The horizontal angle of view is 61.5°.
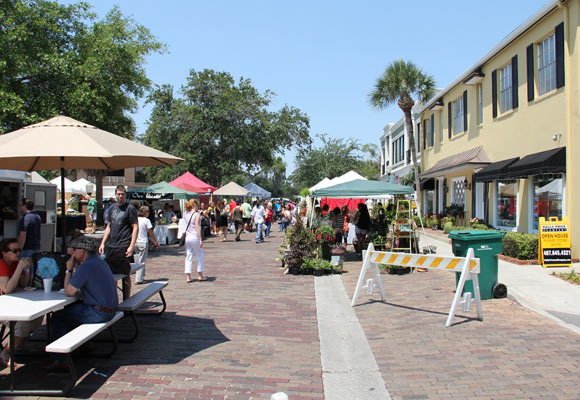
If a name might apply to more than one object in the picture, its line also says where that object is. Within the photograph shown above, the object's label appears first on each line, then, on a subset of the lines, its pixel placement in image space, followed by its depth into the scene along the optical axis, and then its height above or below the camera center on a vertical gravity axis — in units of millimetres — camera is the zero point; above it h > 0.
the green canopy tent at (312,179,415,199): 12469 +810
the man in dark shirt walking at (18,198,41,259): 9281 -295
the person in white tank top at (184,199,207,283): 9914 -412
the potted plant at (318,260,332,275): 11172 -1066
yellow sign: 11039 -490
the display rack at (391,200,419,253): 12188 -354
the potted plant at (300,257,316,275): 11203 -1061
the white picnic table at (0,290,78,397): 4328 -849
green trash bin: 7996 -482
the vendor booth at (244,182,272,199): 38009 +2274
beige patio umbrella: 5156 +823
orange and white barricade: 6641 -625
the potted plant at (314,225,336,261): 11734 -455
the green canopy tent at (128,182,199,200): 20323 +1109
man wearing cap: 5102 -792
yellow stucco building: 12141 +3030
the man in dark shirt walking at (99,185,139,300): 7082 -241
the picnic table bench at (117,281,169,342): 5770 -1021
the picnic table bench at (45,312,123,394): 4293 -1129
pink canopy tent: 23250 +1690
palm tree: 26391 +7303
